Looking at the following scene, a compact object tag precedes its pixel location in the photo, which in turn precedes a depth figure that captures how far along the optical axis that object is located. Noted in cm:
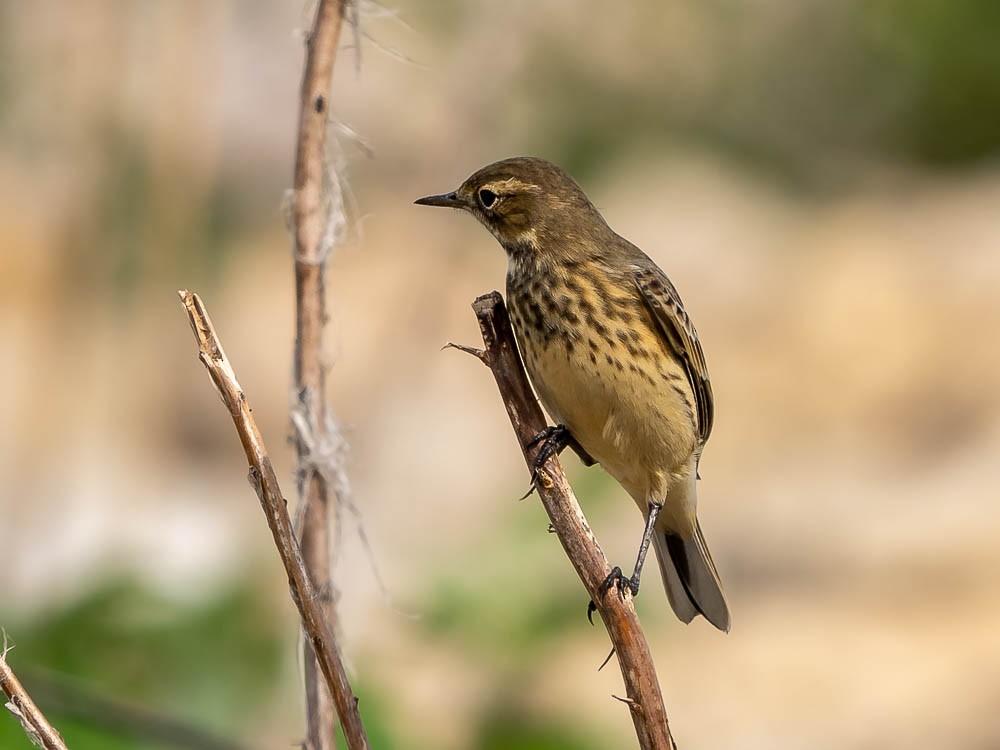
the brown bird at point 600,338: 591
